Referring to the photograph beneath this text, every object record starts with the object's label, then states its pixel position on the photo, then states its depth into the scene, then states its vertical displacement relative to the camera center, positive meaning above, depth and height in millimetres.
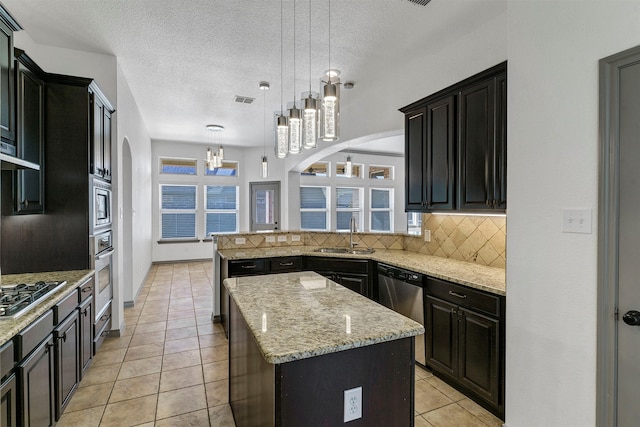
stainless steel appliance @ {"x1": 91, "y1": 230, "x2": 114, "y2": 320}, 2944 -573
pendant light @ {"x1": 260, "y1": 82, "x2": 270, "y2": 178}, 4352 +1668
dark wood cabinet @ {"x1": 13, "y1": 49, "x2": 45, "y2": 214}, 2285 +593
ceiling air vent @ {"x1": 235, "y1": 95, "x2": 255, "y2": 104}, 4859 +1664
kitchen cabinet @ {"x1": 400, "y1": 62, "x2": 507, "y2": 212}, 2365 +526
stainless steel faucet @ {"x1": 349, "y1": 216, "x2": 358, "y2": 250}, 4205 -271
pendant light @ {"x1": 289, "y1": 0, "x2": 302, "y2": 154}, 2002 +494
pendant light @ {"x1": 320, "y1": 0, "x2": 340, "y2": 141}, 1812 +559
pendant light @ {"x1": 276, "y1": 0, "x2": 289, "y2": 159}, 2168 +507
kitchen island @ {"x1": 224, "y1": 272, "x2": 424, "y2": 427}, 1290 -643
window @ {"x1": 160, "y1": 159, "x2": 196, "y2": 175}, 8367 +1126
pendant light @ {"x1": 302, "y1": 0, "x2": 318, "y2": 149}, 1875 +523
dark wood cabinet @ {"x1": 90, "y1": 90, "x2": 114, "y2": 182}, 2928 +725
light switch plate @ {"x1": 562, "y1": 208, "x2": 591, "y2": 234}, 1671 -55
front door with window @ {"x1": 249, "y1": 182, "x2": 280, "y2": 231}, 8625 +109
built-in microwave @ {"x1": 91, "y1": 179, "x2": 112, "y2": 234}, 2895 +45
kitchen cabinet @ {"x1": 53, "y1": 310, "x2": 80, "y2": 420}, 2094 -1017
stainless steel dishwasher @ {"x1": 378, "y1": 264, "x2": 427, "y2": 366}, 2919 -798
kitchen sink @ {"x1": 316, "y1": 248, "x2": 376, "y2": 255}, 3996 -513
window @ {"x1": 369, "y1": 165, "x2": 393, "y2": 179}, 9398 +1099
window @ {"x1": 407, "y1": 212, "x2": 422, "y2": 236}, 9829 -350
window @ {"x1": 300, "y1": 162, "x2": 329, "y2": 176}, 8792 +1094
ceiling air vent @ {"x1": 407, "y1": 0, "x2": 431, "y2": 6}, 2541 +1612
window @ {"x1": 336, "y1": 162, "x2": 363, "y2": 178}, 9039 +1107
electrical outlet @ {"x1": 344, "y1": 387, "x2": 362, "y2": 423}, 1383 -819
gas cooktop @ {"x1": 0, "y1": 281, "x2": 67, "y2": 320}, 1693 -506
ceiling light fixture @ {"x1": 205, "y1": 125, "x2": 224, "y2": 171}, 6262 +1044
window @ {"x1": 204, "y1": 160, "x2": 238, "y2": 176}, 8867 +1094
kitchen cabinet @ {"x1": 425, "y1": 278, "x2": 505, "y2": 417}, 2225 -967
